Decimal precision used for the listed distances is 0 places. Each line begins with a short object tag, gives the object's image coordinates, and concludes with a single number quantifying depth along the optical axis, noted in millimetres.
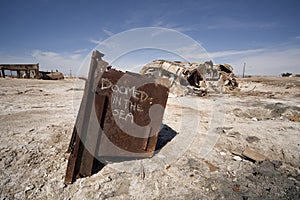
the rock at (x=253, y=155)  2561
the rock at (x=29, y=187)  1795
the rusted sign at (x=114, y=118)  1873
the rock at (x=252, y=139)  3270
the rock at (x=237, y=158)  2598
